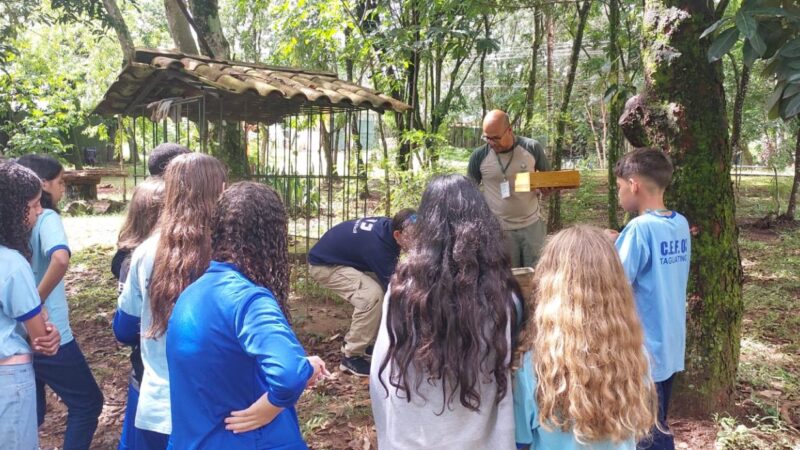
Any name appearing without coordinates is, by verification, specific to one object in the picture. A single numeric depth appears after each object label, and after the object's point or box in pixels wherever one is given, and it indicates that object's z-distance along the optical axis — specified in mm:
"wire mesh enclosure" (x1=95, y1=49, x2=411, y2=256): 5445
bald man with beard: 4988
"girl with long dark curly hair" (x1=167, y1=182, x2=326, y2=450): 1646
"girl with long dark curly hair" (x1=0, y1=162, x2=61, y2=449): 2240
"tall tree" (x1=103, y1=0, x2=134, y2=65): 8334
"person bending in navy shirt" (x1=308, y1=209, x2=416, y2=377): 4367
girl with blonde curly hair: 1739
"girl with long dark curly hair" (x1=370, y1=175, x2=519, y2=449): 1816
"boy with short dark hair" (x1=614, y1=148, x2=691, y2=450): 2660
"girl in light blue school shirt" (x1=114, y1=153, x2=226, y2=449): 2236
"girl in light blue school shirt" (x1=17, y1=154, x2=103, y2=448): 2834
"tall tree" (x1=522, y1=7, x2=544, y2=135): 9252
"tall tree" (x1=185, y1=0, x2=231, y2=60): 8148
